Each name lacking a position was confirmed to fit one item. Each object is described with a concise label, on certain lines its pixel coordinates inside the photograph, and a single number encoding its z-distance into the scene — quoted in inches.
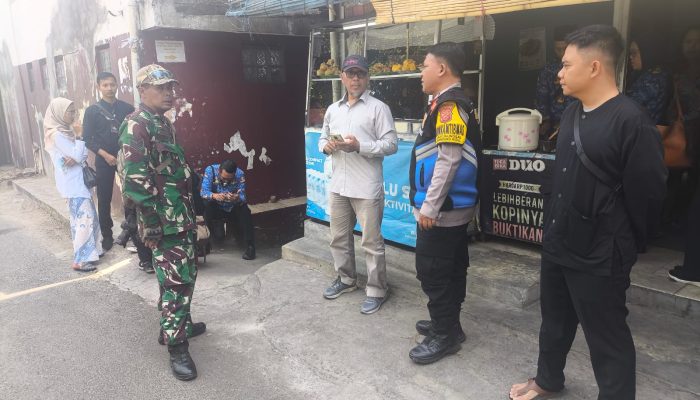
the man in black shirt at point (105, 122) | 213.8
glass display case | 173.2
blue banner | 171.5
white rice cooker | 162.2
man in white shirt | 141.0
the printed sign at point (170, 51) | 236.7
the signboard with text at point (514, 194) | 162.2
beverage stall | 165.5
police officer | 109.1
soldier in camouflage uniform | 116.6
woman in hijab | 198.2
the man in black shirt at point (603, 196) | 79.4
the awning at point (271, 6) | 156.5
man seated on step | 212.4
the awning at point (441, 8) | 103.2
